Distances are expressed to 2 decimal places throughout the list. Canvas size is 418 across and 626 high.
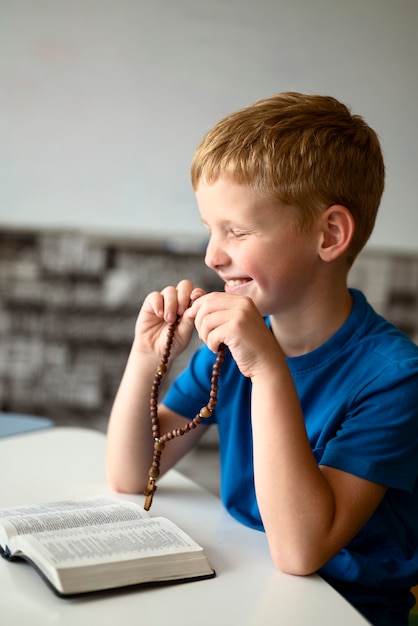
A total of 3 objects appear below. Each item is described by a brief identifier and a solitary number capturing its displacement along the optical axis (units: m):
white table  0.76
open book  0.80
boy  0.93
